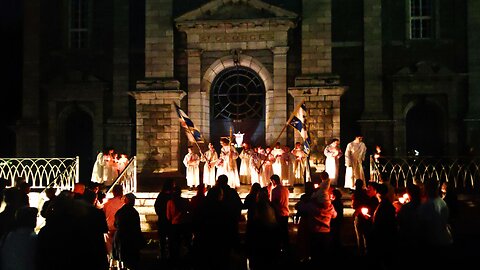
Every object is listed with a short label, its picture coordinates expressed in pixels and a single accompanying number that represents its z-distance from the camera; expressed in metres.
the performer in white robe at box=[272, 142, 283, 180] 18.30
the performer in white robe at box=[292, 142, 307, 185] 18.22
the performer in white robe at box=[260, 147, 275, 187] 18.16
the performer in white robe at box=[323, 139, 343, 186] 18.42
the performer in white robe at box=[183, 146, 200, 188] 18.62
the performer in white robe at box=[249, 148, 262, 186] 18.27
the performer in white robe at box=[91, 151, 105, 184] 18.86
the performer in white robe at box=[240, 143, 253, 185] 18.64
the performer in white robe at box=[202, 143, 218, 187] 18.55
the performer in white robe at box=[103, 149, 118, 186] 18.92
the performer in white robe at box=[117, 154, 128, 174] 19.23
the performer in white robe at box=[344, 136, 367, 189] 18.11
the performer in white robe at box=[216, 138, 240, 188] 18.23
